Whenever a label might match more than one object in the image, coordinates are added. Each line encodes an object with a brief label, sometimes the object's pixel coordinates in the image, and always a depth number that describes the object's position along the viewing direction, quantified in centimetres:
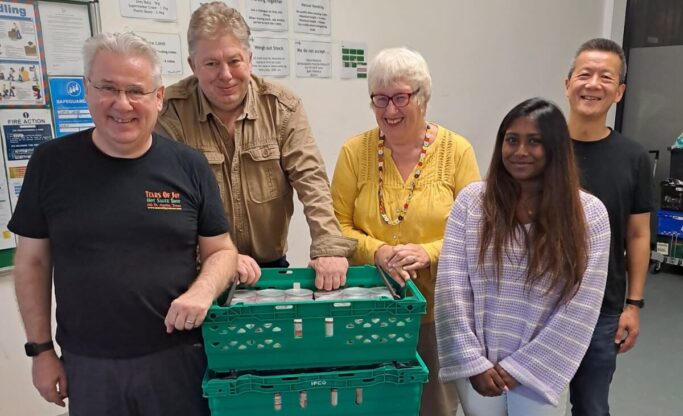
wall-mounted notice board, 199
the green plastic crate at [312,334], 110
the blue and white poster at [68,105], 212
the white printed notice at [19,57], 196
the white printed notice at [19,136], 203
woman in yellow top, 162
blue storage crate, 446
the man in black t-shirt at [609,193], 161
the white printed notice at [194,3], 248
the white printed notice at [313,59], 292
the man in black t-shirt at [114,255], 121
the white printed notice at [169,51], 240
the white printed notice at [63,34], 206
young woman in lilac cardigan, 139
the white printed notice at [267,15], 271
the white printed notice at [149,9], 228
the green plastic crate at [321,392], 113
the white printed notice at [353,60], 312
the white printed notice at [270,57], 276
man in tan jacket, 144
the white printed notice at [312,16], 288
